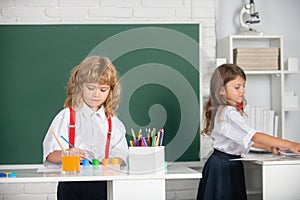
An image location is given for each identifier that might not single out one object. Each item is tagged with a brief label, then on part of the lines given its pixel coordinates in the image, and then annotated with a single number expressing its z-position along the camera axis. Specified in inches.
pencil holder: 85.9
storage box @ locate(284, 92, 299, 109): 150.5
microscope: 148.4
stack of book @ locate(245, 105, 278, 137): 147.9
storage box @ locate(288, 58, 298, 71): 149.2
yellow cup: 86.5
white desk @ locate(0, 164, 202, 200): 82.6
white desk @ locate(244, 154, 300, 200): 111.7
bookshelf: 149.7
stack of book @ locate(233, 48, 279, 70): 146.0
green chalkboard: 144.6
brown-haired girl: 116.0
